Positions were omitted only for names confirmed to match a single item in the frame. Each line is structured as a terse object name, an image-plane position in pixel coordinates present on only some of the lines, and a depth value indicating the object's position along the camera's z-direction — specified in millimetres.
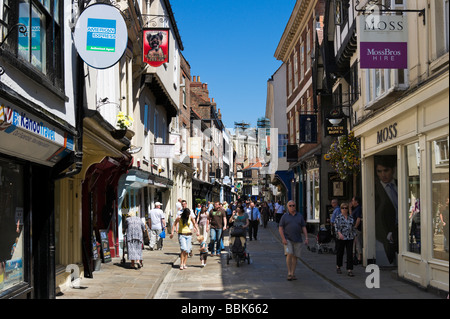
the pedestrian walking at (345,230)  12742
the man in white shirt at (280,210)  33909
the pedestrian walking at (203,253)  15188
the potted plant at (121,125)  12930
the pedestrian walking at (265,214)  35875
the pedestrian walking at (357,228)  14945
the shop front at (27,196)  7035
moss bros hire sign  10664
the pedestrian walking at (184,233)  14562
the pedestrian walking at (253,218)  24628
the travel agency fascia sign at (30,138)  6406
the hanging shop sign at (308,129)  25391
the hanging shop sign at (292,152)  31547
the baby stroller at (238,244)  15172
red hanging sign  18438
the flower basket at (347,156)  17031
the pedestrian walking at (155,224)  19266
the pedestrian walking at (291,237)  12297
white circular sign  9688
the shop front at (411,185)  9383
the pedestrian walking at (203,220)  19347
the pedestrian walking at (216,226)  17141
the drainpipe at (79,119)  9984
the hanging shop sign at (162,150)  23516
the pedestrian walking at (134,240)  14281
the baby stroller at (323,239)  17875
